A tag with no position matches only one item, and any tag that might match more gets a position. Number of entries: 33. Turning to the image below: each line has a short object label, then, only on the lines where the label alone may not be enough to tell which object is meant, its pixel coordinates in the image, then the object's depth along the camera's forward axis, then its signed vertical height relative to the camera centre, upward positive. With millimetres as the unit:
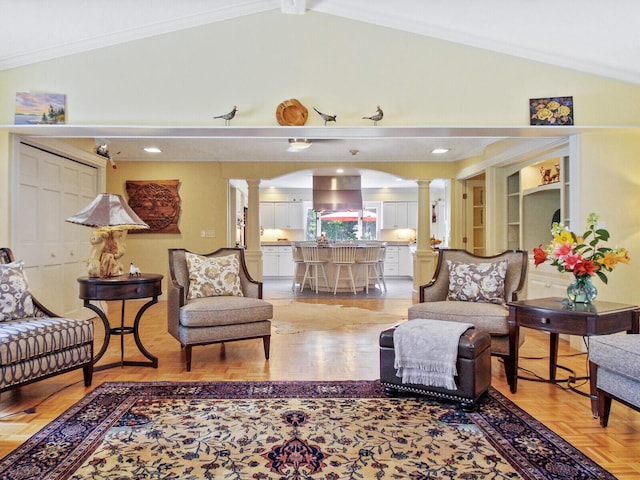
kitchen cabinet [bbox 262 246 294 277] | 11078 -626
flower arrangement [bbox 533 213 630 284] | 2818 -134
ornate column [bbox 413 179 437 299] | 7504 -176
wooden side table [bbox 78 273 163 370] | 3291 -427
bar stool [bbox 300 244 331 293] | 8133 -480
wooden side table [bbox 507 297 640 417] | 2584 -508
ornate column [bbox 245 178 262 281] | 7531 +29
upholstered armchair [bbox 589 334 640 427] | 2160 -680
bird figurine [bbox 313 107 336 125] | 3729 +977
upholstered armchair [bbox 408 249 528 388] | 3170 -467
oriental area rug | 1925 -1016
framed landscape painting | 3758 +1045
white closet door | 4273 +96
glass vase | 2859 -359
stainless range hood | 9852 +892
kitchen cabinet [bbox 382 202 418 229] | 11516 +556
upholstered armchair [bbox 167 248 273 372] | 3455 -542
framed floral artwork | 3824 +1061
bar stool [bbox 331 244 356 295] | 7945 -396
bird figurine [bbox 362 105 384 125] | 3750 +998
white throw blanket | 2619 -702
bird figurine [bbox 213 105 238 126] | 3746 +997
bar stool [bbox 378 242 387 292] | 8352 -457
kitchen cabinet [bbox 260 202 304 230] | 11508 +530
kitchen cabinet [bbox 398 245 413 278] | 11039 -684
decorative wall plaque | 7289 +533
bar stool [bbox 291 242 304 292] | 8453 -560
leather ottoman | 2588 -822
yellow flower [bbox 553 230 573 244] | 2898 -16
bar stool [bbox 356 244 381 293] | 8109 -459
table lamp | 3391 +61
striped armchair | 2549 -630
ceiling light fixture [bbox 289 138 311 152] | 5617 +1169
